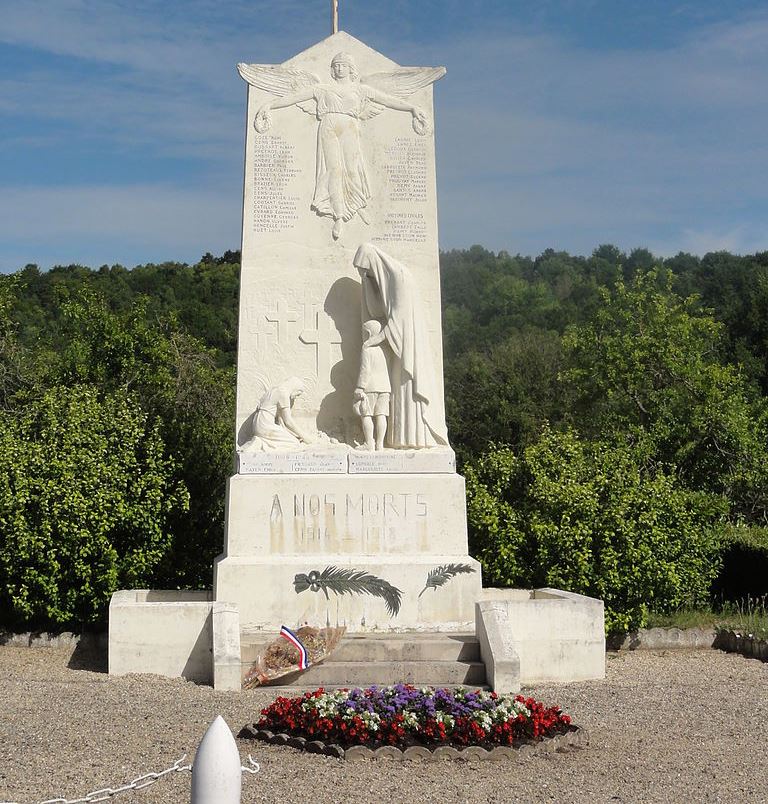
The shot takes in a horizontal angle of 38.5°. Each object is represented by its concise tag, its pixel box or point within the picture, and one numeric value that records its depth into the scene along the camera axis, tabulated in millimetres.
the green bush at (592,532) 13016
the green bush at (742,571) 16188
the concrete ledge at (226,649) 9609
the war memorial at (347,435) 10297
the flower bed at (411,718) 7164
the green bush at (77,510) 12547
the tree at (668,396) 19141
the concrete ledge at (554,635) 10484
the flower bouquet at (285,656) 9648
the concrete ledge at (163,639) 10234
